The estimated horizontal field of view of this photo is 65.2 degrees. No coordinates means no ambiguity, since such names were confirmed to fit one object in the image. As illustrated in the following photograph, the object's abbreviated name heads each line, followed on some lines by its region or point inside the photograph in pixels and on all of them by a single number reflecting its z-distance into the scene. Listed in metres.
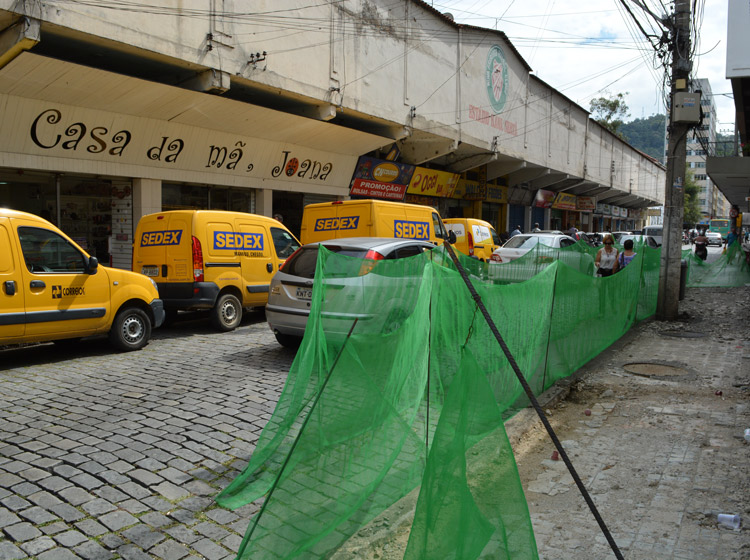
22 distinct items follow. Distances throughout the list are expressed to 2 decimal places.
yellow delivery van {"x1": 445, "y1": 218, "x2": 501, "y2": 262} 16.50
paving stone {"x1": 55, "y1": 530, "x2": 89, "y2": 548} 3.15
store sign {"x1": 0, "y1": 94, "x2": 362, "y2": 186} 11.39
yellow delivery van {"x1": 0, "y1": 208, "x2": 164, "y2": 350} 6.73
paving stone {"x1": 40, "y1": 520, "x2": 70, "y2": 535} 3.26
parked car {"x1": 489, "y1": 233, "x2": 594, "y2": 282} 7.59
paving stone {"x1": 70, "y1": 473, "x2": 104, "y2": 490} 3.84
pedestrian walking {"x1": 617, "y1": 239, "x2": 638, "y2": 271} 11.27
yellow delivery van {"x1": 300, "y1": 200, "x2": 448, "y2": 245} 12.12
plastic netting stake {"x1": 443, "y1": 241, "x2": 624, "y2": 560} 2.70
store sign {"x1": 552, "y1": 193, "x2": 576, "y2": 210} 38.24
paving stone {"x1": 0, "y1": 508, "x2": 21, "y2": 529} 3.32
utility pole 11.13
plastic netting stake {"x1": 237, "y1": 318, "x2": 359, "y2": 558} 2.64
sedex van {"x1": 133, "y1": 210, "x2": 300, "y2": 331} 9.41
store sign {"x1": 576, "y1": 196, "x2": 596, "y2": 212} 42.44
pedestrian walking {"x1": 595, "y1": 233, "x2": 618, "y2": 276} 11.38
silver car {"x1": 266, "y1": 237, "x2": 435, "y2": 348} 7.59
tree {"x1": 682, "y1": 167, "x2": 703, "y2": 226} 89.98
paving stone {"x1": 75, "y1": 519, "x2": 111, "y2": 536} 3.27
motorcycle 26.12
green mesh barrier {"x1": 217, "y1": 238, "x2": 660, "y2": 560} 2.43
